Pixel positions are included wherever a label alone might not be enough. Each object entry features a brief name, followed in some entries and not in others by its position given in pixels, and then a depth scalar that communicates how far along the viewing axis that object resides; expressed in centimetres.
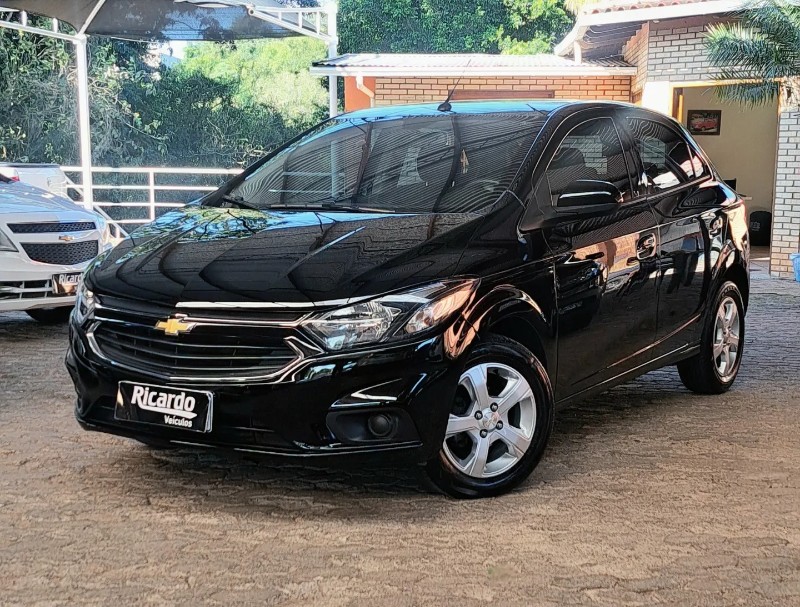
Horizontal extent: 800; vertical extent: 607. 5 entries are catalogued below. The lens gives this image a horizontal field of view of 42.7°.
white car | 767
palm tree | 1220
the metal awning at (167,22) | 1369
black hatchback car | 376
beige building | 1352
